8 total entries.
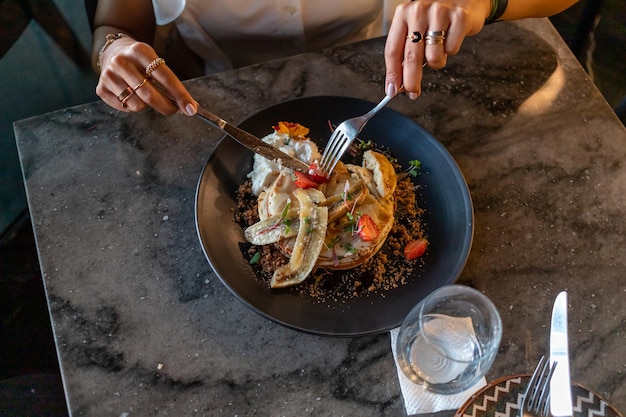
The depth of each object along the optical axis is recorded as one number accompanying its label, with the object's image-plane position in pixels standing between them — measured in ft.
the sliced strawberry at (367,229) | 3.96
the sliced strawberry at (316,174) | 4.31
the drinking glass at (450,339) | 3.33
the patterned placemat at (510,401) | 3.34
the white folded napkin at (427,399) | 3.64
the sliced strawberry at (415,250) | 4.16
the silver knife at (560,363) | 3.08
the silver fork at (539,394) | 3.27
